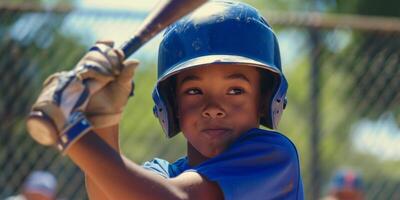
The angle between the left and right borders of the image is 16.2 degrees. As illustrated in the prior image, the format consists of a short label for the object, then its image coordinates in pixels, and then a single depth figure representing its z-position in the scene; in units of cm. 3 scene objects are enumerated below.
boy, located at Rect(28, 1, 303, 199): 305
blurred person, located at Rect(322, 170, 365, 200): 999
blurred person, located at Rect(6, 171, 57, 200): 918
